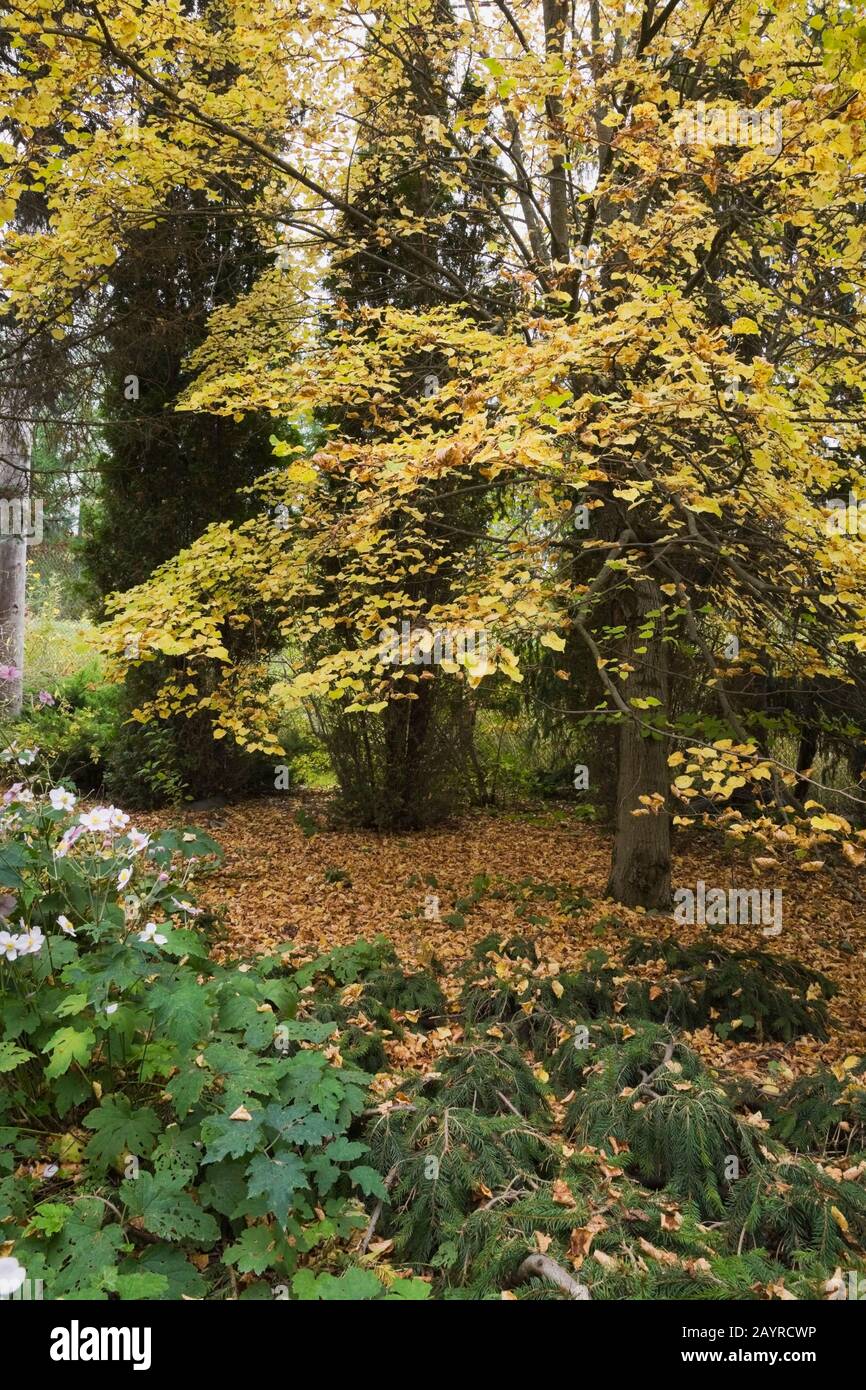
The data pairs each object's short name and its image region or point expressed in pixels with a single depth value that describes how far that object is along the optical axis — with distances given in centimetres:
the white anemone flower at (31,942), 250
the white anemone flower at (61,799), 286
